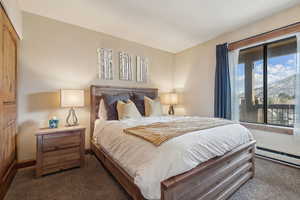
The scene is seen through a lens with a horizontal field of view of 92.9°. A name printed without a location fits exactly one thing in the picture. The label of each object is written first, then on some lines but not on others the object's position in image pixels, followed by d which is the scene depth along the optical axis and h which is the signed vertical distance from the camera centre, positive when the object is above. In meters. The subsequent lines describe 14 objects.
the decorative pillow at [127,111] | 2.49 -0.19
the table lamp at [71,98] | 2.30 +0.03
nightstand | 1.96 -0.72
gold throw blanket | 1.32 -0.33
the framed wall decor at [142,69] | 3.62 +0.82
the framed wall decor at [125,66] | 3.33 +0.80
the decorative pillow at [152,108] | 2.95 -0.17
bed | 1.12 -0.75
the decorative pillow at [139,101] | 3.02 -0.02
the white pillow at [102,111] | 2.64 -0.21
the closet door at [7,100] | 1.58 +0.00
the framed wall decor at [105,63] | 3.06 +0.80
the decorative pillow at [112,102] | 2.60 -0.05
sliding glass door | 2.49 +0.34
